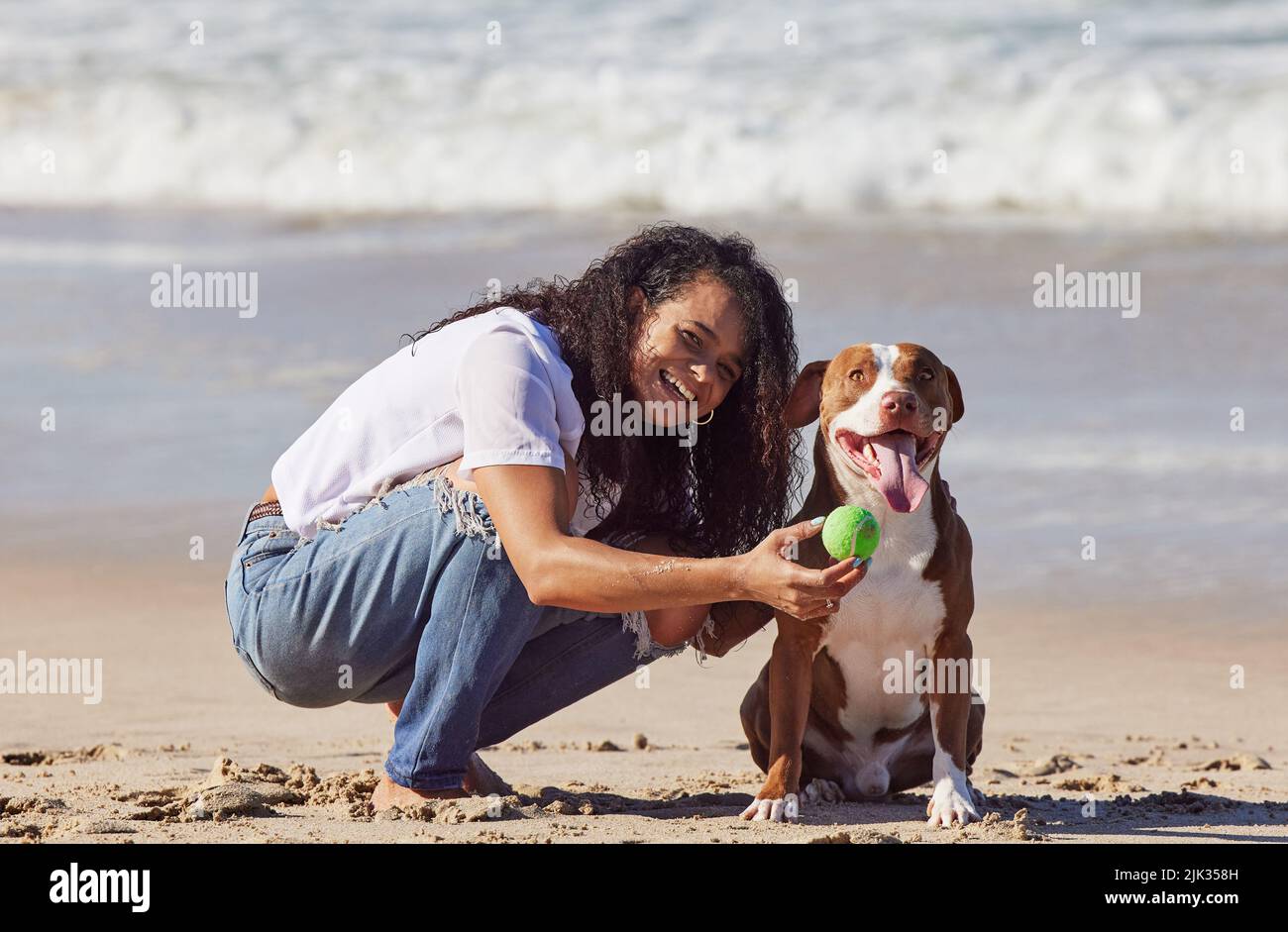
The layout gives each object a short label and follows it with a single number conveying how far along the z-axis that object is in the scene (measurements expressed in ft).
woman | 12.42
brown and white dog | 13.66
